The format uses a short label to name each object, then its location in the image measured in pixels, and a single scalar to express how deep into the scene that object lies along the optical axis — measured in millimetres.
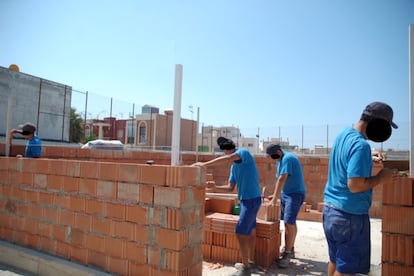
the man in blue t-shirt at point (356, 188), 2113
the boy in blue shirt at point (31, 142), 5039
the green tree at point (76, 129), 19111
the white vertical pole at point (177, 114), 2826
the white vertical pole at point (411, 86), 2393
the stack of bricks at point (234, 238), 4039
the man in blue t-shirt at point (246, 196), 3670
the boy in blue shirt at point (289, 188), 4273
